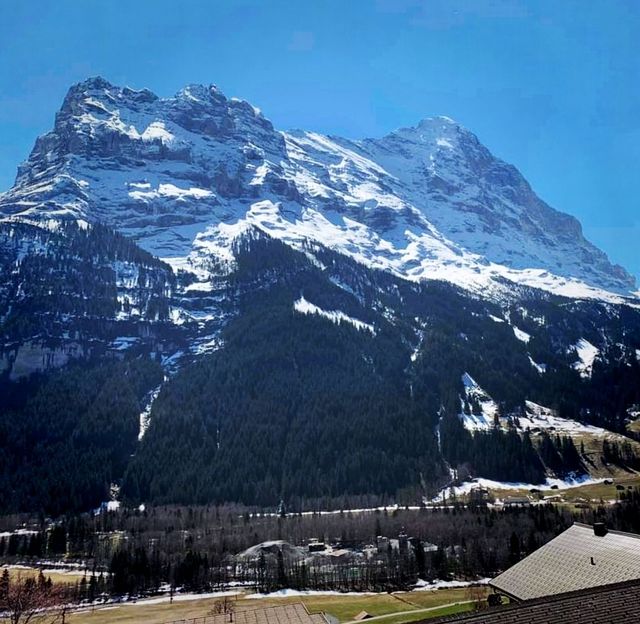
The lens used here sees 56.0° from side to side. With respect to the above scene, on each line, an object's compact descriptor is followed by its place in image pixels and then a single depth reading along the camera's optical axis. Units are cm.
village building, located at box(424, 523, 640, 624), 3888
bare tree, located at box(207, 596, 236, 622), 10021
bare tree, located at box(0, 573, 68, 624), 7594
